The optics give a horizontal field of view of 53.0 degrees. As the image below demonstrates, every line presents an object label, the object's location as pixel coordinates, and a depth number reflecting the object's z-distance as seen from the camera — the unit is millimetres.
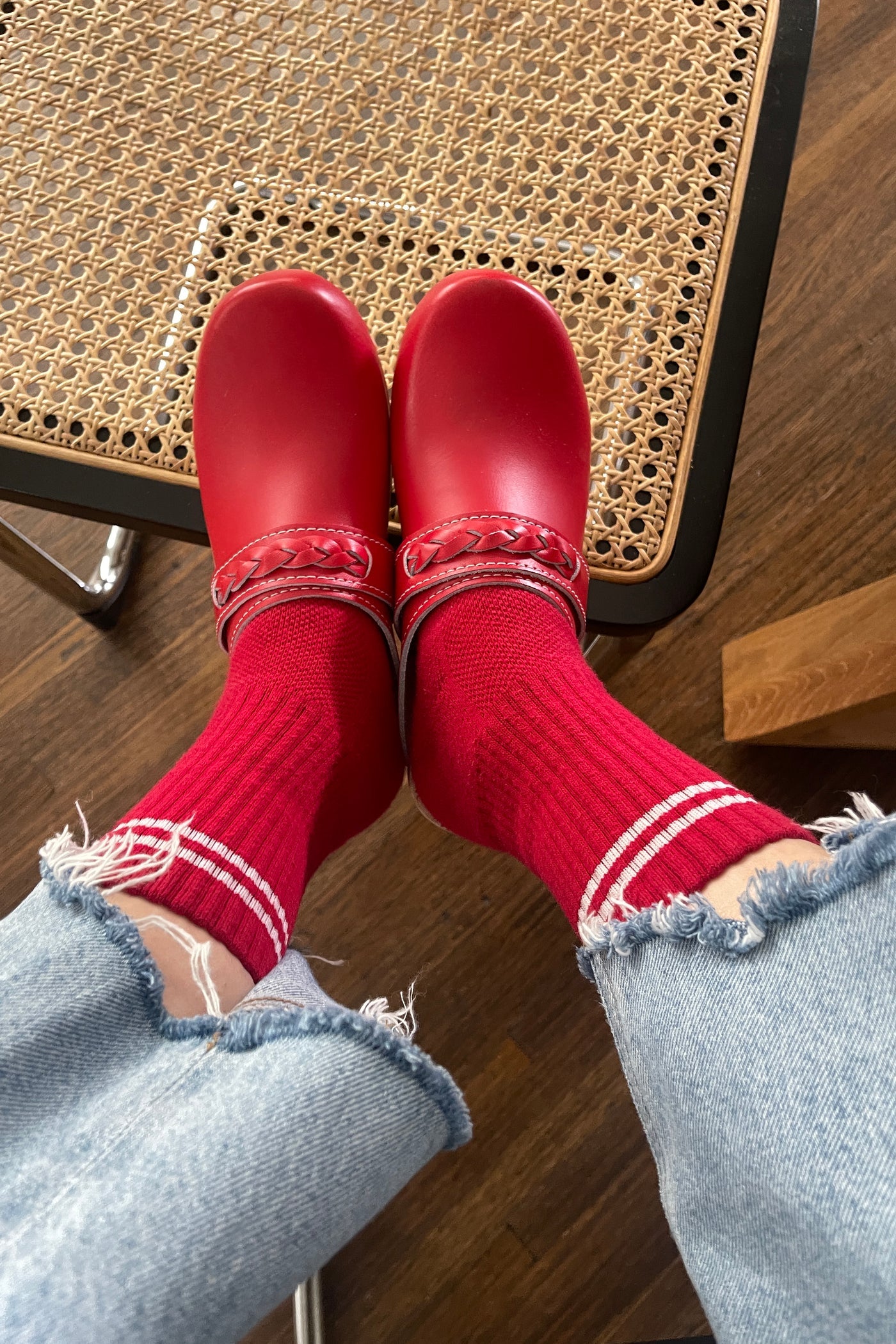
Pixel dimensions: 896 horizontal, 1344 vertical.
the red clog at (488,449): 570
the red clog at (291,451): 571
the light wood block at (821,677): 666
